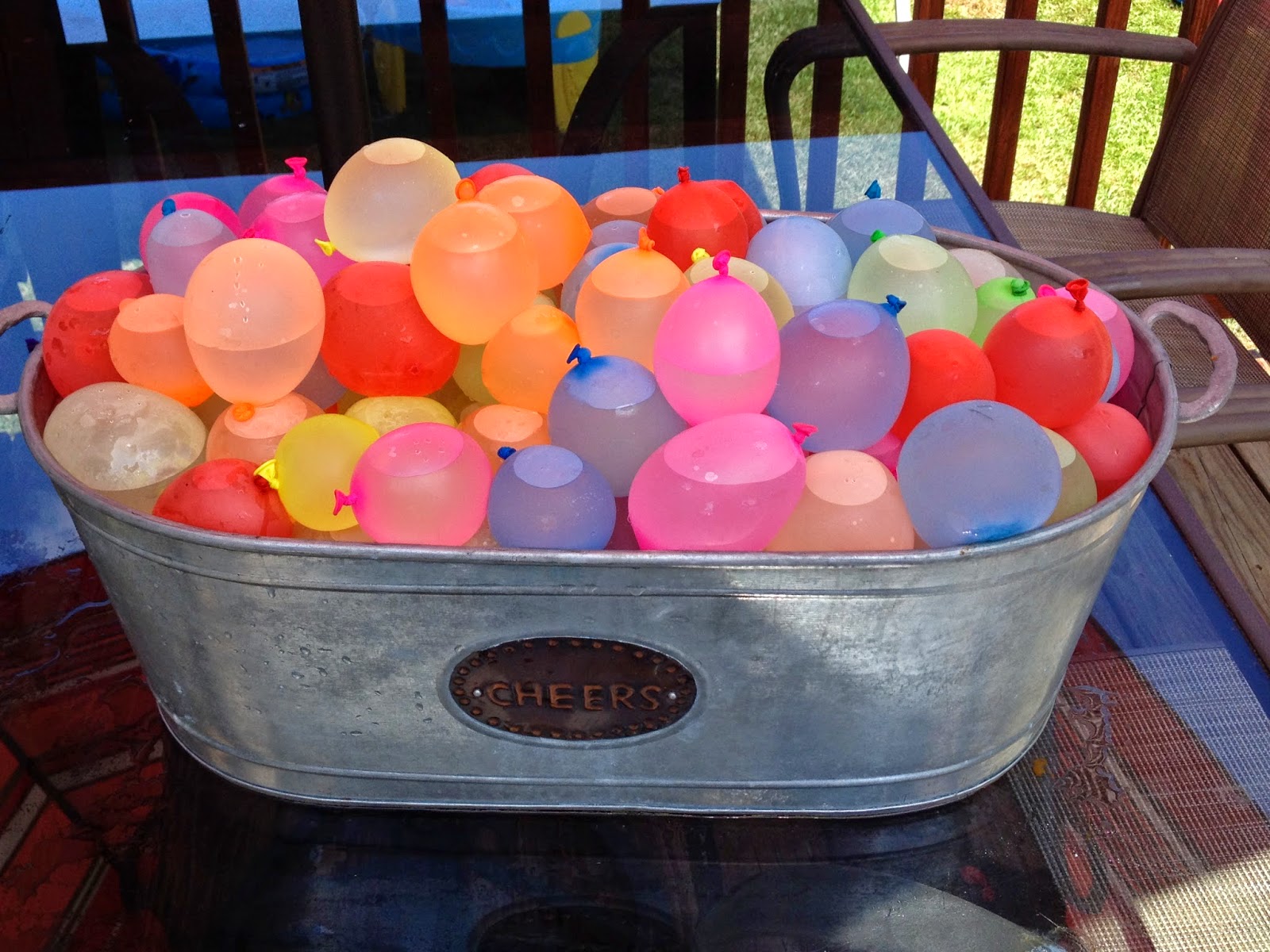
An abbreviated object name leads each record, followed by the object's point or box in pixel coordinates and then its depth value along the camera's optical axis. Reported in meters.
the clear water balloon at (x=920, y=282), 0.74
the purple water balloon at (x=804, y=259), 0.78
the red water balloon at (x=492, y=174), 0.90
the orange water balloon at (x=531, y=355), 0.71
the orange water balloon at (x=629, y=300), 0.71
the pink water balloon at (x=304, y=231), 0.80
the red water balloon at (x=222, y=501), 0.62
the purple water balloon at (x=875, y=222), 0.83
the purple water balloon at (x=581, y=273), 0.77
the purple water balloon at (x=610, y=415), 0.65
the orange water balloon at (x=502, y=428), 0.69
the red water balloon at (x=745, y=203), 0.86
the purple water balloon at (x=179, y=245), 0.77
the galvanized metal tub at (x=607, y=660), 0.60
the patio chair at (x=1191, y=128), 1.38
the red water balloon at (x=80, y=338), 0.74
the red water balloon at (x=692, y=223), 0.80
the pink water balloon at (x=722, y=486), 0.60
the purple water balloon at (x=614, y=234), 0.85
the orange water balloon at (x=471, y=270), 0.70
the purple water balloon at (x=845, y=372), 0.66
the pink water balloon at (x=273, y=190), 0.88
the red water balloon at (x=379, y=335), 0.71
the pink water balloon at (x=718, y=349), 0.65
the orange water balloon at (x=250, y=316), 0.68
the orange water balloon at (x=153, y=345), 0.72
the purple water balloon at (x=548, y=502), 0.61
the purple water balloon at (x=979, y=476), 0.60
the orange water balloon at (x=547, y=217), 0.78
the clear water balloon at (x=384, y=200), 0.76
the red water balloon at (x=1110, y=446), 0.70
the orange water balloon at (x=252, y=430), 0.69
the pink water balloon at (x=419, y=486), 0.61
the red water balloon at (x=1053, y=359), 0.68
